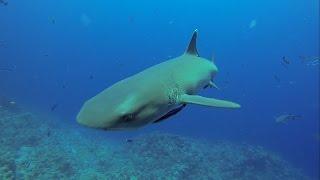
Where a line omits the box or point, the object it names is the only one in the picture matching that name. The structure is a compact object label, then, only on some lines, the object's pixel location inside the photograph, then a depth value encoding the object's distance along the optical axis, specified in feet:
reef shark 6.55
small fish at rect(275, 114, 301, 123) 25.63
